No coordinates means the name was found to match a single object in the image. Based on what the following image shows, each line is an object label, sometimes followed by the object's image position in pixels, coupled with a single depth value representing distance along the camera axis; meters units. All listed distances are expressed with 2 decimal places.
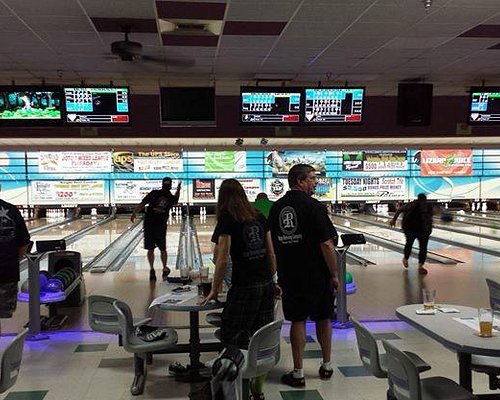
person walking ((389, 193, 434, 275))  8.34
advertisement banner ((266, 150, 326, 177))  20.19
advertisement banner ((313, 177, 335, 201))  21.83
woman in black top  3.38
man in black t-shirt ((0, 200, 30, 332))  3.74
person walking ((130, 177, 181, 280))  7.50
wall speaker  6.77
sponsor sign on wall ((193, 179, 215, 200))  22.03
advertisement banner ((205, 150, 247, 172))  20.09
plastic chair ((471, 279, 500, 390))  2.94
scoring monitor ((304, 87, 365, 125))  6.38
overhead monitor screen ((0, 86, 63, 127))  5.97
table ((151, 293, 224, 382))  3.54
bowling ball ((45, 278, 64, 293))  5.41
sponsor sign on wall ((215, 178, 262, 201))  21.44
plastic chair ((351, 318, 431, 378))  2.73
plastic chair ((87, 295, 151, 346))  3.89
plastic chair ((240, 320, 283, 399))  2.86
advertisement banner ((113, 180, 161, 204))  21.36
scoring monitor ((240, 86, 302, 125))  6.28
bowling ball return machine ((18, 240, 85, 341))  5.02
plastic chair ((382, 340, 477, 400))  2.31
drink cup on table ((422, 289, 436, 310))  3.18
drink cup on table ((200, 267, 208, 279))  4.16
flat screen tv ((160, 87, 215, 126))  6.39
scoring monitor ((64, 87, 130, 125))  6.04
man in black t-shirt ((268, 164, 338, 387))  3.71
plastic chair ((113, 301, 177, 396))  3.58
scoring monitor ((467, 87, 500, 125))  6.68
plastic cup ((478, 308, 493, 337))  2.65
